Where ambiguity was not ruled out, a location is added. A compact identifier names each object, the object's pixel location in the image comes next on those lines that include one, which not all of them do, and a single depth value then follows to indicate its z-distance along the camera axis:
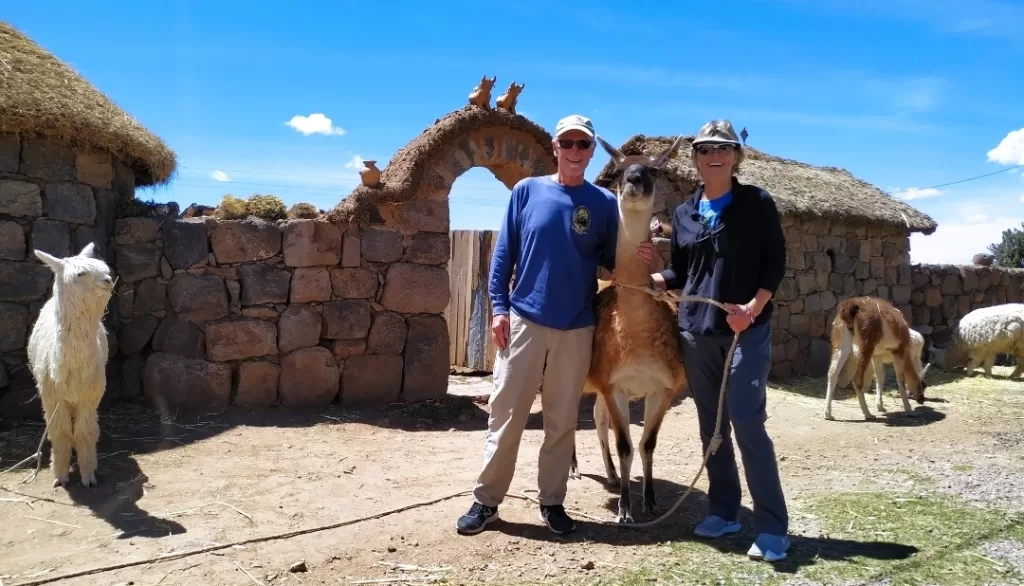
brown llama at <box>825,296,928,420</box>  7.53
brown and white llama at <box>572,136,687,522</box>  3.88
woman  3.41
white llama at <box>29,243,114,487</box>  4.29
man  3.76
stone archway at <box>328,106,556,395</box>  7.05
